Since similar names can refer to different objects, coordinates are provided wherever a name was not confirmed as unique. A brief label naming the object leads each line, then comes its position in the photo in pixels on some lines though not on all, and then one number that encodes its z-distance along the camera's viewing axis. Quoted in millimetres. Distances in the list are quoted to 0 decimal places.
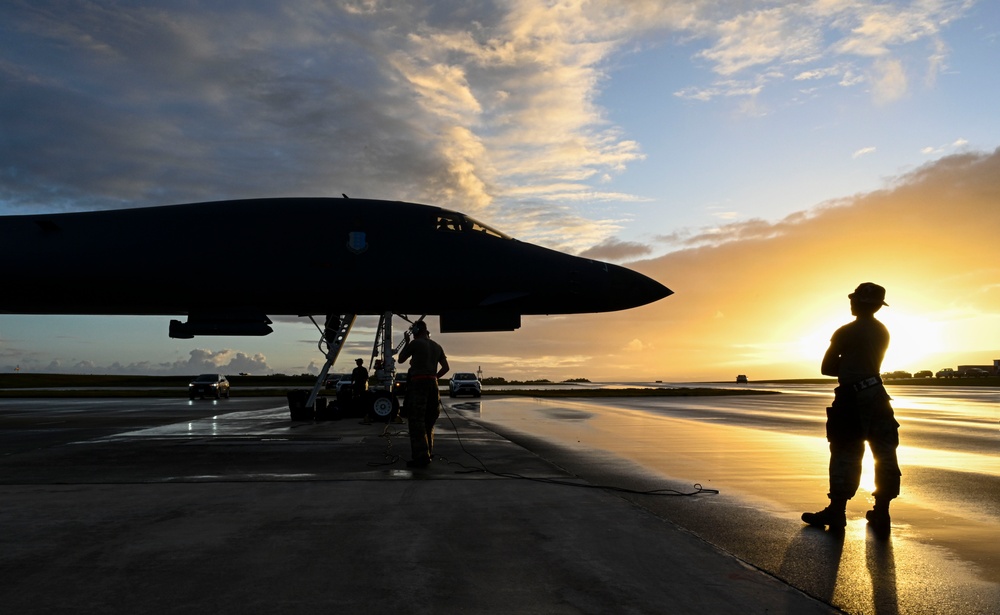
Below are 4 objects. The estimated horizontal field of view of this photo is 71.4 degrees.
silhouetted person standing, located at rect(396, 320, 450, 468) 10086
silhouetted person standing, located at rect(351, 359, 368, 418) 19703
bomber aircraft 14172
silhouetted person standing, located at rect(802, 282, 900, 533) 6277
